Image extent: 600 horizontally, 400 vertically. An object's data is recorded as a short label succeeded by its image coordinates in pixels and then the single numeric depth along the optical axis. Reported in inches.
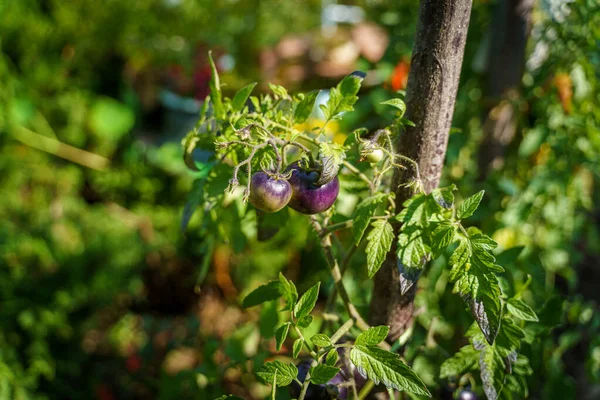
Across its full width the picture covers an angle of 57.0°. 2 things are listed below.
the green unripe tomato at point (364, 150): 23.1
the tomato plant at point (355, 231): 23.9
